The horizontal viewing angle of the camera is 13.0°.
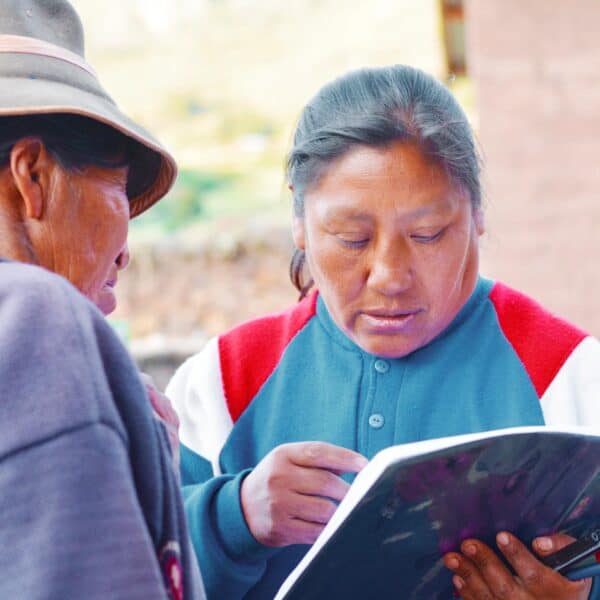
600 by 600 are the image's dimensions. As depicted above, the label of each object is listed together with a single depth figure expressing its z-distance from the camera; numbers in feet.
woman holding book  7.10
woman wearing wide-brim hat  5.93
